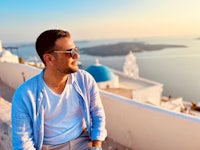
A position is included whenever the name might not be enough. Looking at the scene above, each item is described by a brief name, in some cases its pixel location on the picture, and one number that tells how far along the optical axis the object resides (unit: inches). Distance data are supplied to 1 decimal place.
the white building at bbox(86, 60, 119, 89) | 505.1
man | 55.1
